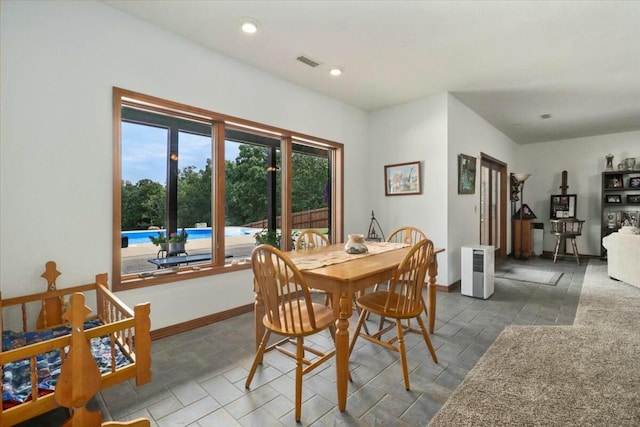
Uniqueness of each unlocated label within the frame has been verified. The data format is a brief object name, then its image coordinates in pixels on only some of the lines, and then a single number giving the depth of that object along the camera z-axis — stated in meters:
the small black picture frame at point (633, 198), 6.03
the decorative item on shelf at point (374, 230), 4.70
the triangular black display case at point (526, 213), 6.73
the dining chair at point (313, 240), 3.14
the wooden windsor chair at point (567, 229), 6.10
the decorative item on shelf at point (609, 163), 6.14
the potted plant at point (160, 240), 2.78
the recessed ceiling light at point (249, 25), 2.49
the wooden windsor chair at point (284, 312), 1.65
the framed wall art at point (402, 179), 4.32
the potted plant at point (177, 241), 2.89
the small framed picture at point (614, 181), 6.13
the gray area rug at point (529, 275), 4.58
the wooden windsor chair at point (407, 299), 1.91
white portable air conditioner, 3.69
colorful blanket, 1.39
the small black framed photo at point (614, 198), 6.19
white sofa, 4.05
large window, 2.58
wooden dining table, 1.69
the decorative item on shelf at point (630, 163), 5.95
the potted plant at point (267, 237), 3.59
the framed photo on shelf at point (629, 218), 5.93
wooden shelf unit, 6.04
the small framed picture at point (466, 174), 4.38
